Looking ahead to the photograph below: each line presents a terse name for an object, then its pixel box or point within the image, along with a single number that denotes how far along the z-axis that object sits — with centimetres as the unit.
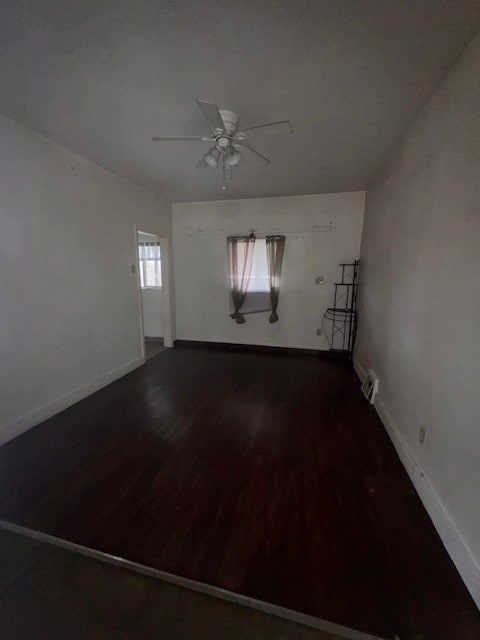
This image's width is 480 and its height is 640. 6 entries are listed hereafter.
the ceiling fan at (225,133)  161
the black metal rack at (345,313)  387
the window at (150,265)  463
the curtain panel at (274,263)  400
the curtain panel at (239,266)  413
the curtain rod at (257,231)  390
